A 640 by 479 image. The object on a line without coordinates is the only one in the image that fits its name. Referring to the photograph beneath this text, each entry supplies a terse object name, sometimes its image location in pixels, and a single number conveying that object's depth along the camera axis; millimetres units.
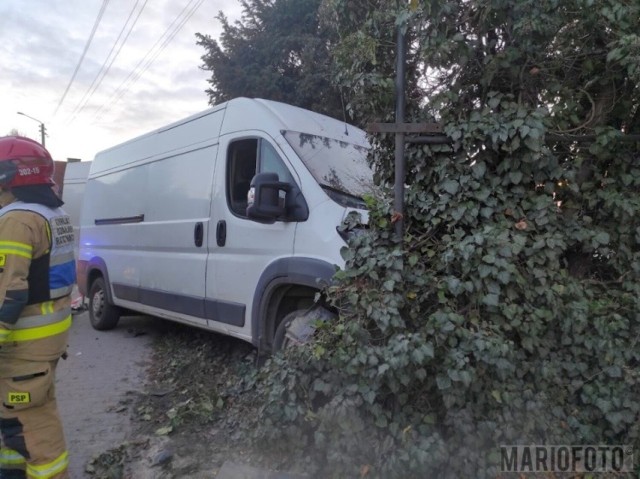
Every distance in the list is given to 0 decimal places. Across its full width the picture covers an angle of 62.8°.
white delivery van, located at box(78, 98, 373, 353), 3723
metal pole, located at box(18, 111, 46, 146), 31656
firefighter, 2531
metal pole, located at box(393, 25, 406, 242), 3006
